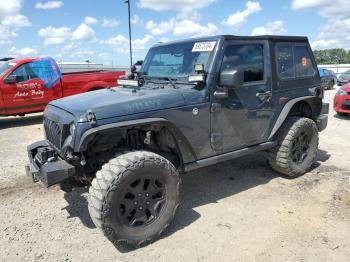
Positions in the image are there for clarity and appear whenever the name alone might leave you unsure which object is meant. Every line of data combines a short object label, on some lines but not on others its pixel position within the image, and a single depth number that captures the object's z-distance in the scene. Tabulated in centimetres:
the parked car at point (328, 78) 2024
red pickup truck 952
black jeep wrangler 324
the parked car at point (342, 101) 970
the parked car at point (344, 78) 1946
